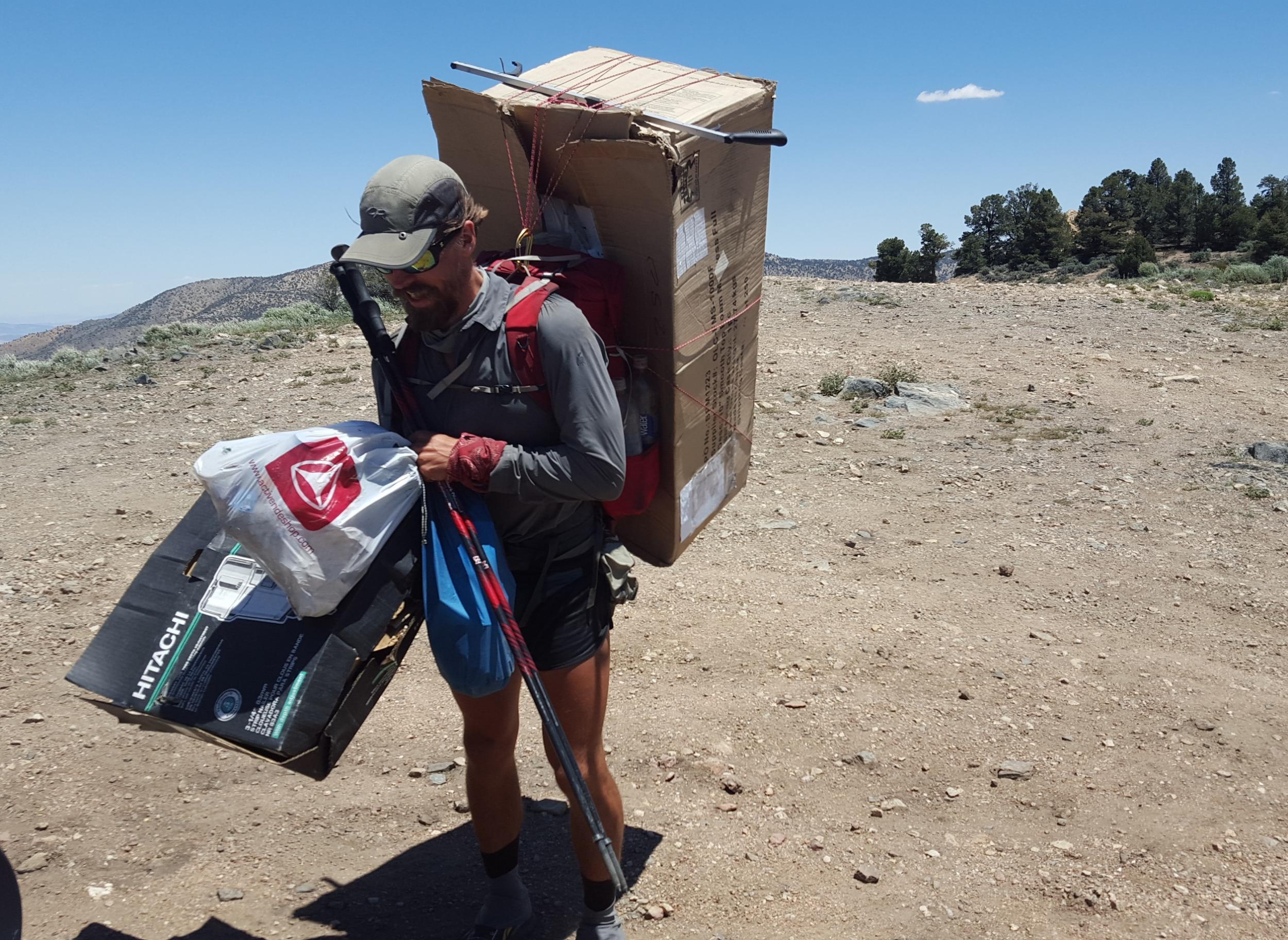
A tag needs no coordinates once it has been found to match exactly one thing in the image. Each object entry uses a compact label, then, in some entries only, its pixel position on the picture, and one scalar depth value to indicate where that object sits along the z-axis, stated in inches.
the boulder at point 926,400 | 346.9
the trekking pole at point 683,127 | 96.9
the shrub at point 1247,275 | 721.6
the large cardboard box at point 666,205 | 99.0
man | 88.3
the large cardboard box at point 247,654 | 89.0
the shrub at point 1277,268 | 723.4
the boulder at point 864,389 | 362.0
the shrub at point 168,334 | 513.3
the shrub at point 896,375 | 372.2
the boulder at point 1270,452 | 276.4
